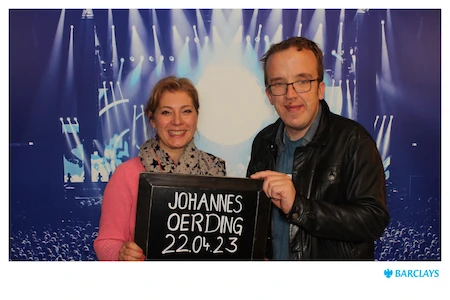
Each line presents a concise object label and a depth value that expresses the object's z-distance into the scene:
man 2.32
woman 2.32
